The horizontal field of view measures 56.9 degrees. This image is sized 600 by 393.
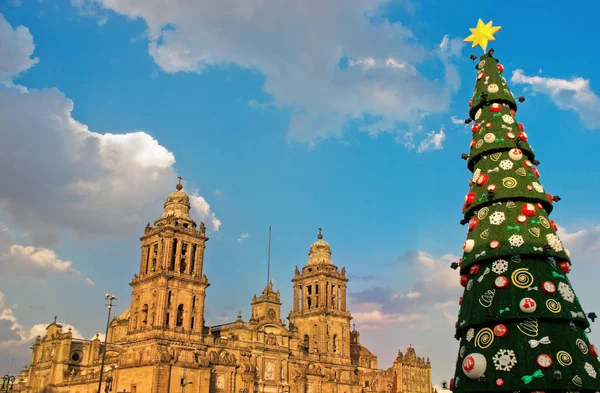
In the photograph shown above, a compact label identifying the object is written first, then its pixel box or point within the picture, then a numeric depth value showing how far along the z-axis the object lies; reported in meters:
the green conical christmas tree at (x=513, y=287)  17.31
